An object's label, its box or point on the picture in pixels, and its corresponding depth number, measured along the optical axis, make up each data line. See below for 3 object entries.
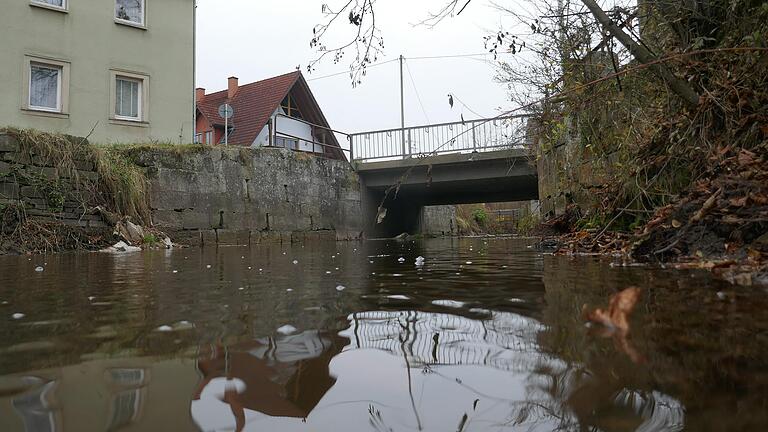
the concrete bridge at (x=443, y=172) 16.30
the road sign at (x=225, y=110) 17.11
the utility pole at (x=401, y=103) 28.53
